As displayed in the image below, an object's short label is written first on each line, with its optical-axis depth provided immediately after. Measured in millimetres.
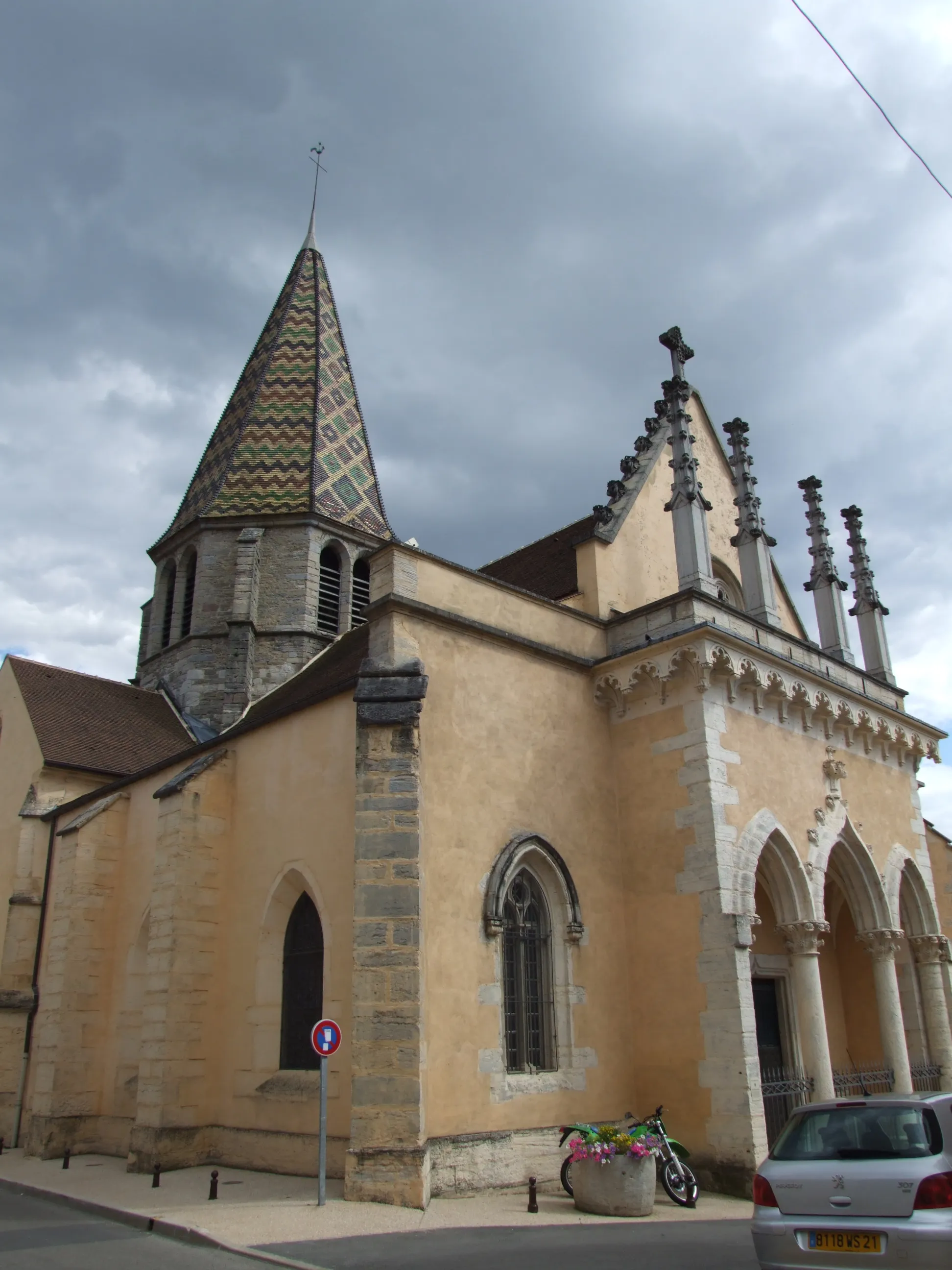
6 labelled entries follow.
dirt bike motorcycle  9352
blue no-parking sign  8359
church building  9836
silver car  4980
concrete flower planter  8672
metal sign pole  8227
